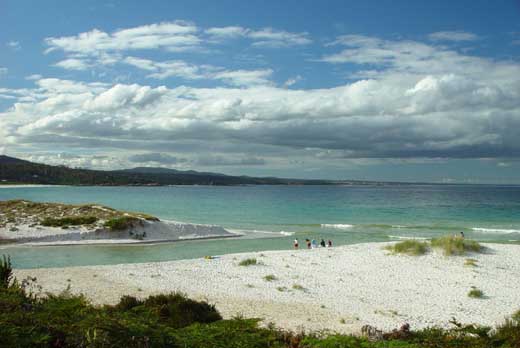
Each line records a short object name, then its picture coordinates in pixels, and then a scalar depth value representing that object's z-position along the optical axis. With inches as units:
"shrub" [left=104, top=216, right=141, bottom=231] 1647.4
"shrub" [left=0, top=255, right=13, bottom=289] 417.8
